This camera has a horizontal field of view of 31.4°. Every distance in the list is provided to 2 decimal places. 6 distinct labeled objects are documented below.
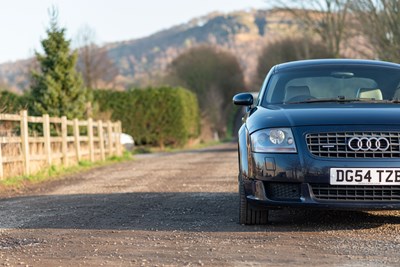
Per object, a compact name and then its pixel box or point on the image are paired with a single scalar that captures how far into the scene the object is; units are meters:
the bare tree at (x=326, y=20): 38.62
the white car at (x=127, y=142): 34.88
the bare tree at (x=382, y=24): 23.16
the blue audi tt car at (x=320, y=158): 6.03
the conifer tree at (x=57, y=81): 22.77
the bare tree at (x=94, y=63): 68.75
